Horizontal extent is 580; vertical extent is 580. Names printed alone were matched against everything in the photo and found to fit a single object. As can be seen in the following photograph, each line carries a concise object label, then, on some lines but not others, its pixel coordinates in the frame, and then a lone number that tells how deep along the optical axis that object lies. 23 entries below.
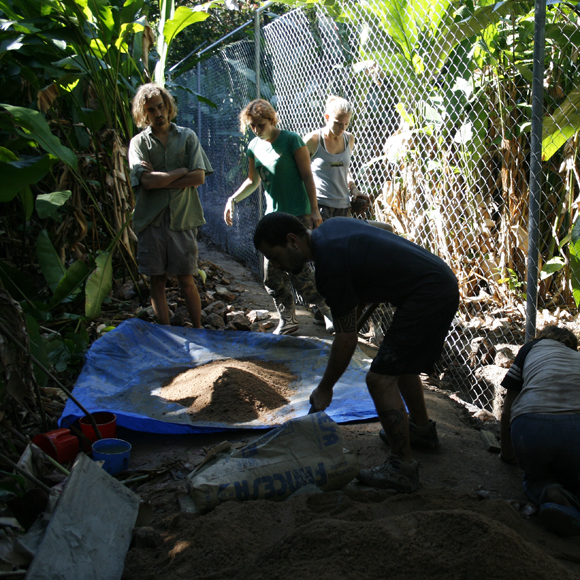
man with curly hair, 4.31
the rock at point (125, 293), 5.74
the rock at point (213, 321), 5.32
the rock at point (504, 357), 3.73
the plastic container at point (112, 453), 2.69
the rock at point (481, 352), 3.99
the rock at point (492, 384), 3.60
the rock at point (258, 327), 5.33
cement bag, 2.32
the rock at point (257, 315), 5.66
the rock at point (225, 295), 6.30
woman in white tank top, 4.80
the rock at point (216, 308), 5.65
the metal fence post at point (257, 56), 6.28
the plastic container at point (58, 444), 2.76
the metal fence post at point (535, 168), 2.94
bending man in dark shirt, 2.39
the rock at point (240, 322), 5.20
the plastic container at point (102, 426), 2.96
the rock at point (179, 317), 5.19
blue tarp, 3.20
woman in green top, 4.38
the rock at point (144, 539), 2.10
